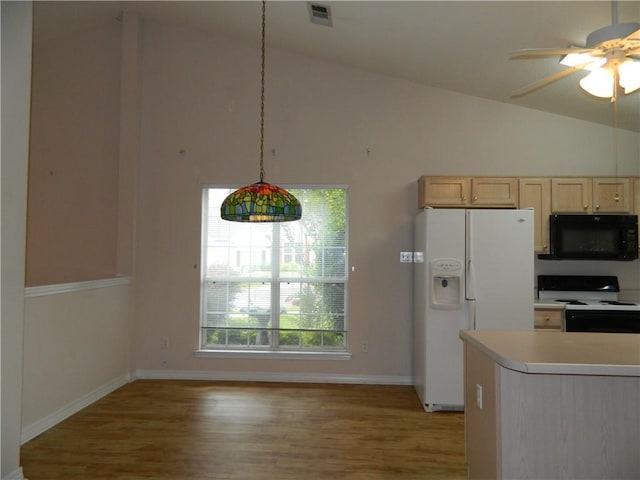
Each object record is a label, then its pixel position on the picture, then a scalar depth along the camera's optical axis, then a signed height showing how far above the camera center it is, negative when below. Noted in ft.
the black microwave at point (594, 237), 12.85 +0.61
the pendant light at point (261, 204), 7.62 +0.94
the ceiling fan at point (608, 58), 6.17 +3.13
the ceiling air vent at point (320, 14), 11.59 +6.83
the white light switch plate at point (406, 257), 14.88 -0.04
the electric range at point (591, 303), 12.31 -1.42
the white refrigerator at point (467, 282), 12.21 -0.75
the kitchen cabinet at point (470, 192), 13.39 +2.06
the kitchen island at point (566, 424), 5.87 -2.32
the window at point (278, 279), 15.33 -0.84
